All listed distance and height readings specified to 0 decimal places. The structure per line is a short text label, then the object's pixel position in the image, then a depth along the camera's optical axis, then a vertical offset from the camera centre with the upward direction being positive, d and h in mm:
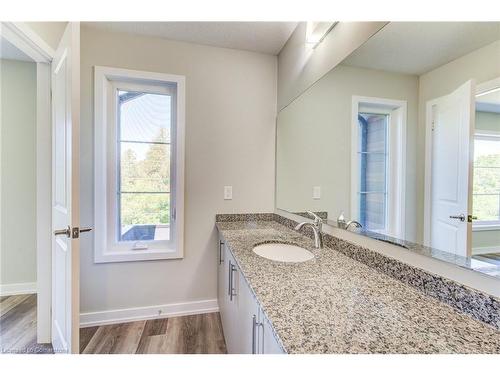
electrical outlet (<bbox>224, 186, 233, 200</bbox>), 2105 -81
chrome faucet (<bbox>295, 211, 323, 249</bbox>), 1423 -288
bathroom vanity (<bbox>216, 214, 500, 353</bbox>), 594 -397
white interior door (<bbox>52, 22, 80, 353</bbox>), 1198 -16
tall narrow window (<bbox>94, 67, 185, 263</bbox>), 1885 +120
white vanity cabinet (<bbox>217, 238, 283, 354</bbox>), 799 -610
